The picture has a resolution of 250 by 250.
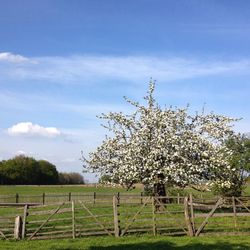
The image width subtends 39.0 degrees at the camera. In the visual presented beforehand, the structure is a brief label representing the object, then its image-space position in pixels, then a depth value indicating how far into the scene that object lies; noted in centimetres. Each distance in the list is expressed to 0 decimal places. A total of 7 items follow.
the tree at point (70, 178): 10815
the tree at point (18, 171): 9063
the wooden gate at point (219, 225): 1569
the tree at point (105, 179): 2639
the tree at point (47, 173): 9866
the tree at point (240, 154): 2949
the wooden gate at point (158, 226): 1562
